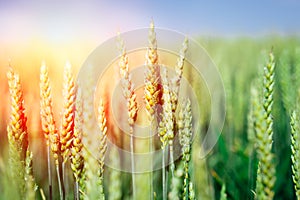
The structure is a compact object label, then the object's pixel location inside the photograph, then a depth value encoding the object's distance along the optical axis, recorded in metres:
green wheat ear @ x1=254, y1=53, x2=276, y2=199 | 0.57
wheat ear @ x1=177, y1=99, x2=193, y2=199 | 0.81
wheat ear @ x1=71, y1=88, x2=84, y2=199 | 0.76
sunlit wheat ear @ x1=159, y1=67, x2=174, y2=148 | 0.77
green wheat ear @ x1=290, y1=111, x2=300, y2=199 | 0.72
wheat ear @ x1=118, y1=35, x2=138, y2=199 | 0.82
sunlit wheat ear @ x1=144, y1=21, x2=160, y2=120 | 0.83
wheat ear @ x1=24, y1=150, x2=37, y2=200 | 0.75
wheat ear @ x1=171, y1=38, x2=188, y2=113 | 0.85
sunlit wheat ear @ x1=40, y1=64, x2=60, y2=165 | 0.77
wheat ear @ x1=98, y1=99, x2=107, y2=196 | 0.74
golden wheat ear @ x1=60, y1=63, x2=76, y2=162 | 0.75
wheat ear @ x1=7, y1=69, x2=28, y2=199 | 0.77
